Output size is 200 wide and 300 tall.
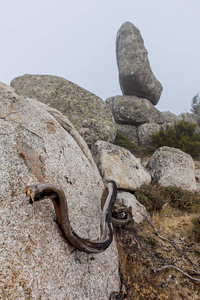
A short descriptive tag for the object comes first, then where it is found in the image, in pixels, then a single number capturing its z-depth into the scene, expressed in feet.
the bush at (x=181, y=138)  47.37
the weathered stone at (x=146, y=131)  59.11
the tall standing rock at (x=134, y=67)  66.50
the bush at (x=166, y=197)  22.89
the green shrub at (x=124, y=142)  46.37
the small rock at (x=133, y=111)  63.67
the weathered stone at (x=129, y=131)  60.73
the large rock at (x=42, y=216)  6.95
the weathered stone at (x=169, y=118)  70.74
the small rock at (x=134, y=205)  19.50
